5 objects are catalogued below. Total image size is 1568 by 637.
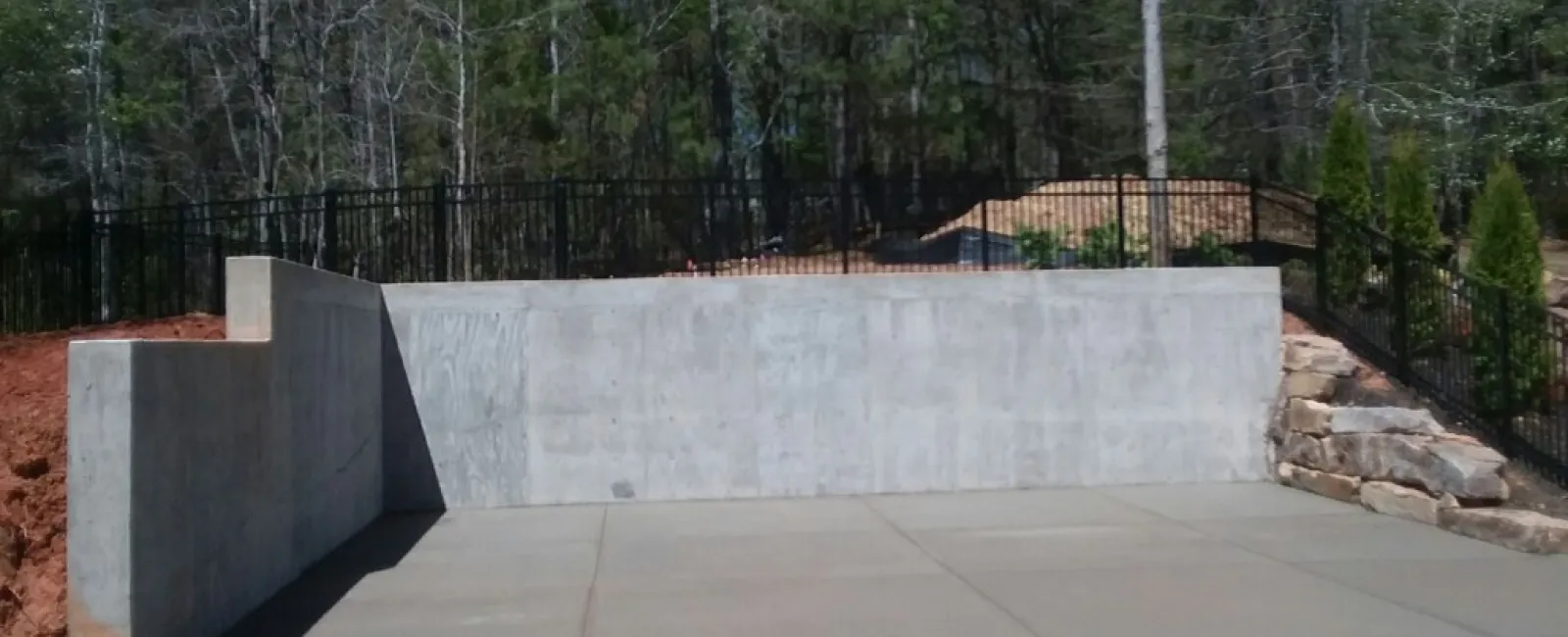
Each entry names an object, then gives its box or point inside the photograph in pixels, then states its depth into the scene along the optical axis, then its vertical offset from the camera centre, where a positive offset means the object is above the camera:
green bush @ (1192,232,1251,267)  16.19 +0.69
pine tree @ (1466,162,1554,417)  12.73 +0.05
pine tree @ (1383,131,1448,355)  15.07 +1.14
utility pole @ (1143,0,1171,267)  17.73 +2.72
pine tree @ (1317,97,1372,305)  14.90 +1.42
